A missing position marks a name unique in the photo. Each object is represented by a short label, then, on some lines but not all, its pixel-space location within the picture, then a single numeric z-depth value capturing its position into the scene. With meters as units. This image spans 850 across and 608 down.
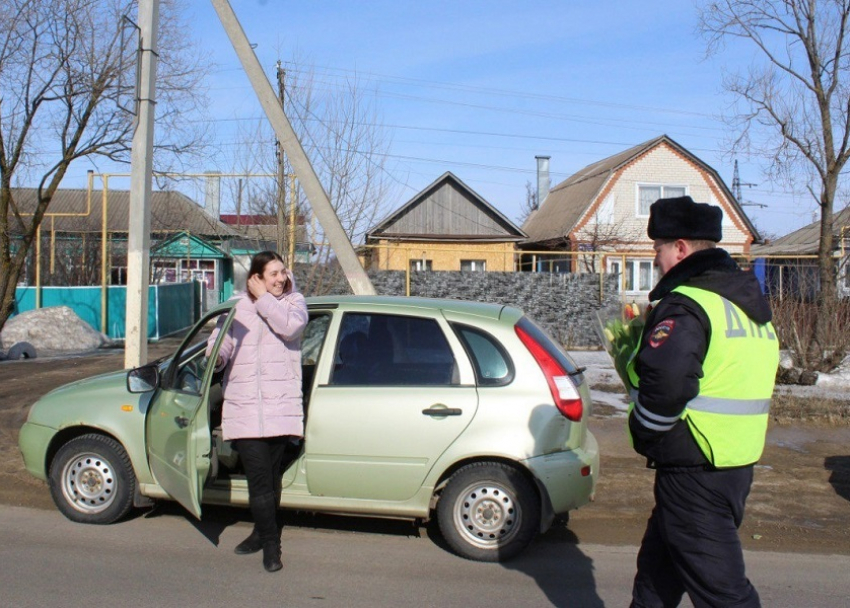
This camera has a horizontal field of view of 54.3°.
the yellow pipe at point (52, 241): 21.43
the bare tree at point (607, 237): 29.48
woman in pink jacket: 4.75
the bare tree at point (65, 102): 16.12
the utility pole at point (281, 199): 14.65
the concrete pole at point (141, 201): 7.75
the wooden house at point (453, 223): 30.41
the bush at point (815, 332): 12.64
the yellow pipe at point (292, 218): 14.84
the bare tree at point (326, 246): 15.27
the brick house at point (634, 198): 30.70
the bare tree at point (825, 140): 13.76
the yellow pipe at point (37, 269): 20.14
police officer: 2.95
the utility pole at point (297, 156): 9.37
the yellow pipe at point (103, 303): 20.17
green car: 5.03
